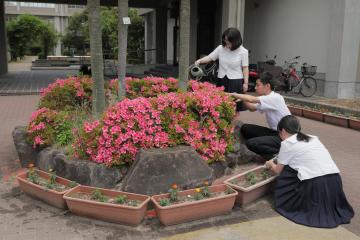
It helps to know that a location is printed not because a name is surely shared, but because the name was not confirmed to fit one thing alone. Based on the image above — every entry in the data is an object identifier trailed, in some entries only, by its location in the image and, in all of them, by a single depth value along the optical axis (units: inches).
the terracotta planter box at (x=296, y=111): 361.7
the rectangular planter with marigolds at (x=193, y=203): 135.3
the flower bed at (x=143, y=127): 156.1
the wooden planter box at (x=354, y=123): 299.1
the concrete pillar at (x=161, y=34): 824.3
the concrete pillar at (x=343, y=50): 397.4
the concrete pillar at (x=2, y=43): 734.5
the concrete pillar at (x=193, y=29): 663.1
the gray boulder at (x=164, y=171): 149.2
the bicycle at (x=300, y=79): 441.7
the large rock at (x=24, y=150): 194.5
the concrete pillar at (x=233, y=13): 499.2
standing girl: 213.0
